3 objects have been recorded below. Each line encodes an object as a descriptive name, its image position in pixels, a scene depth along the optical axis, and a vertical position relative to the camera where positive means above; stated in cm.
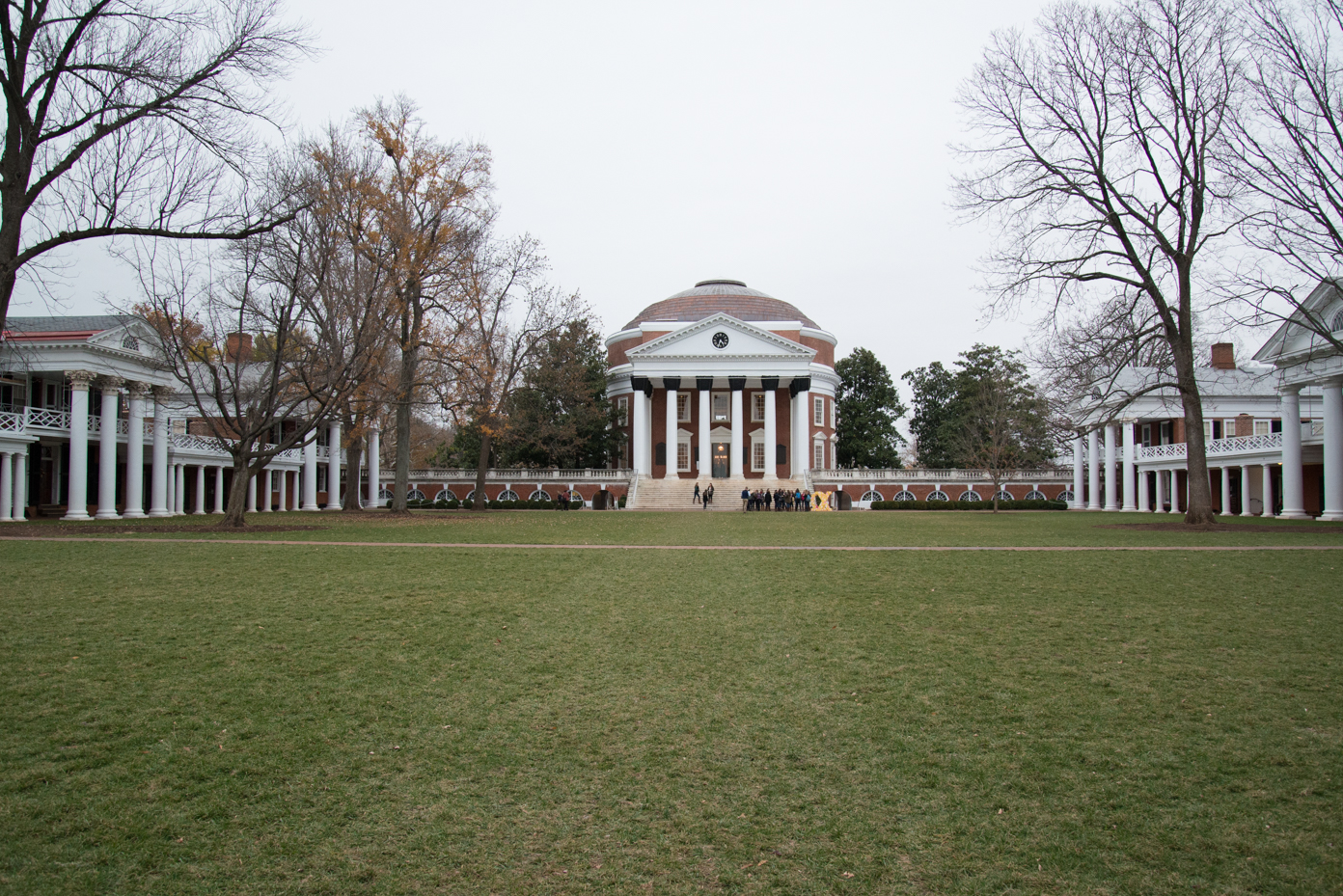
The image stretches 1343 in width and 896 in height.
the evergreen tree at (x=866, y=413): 7038 +561
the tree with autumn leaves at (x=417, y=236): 3106 +895
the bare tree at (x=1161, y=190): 2459 +844
